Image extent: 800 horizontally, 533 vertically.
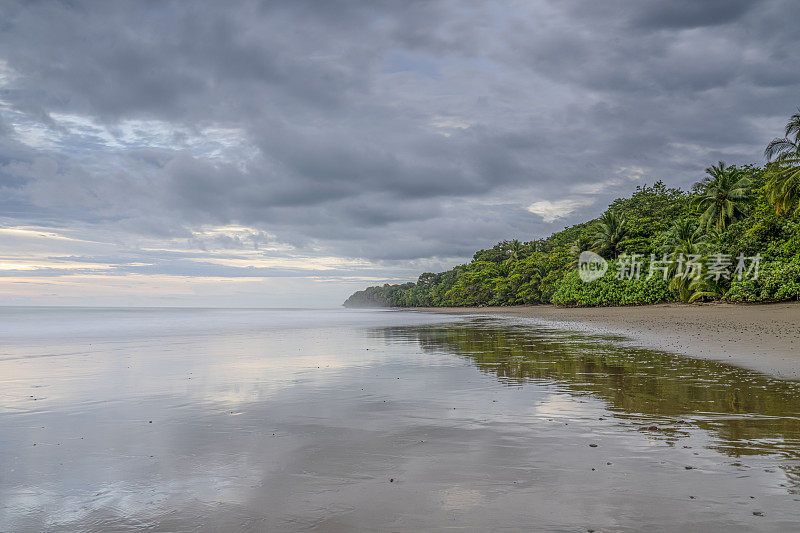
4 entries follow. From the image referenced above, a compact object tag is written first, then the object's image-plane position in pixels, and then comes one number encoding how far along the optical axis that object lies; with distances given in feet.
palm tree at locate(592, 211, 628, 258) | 246.88
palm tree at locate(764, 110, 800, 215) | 121.70
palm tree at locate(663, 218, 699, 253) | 183.62
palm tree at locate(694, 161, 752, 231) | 170.61
